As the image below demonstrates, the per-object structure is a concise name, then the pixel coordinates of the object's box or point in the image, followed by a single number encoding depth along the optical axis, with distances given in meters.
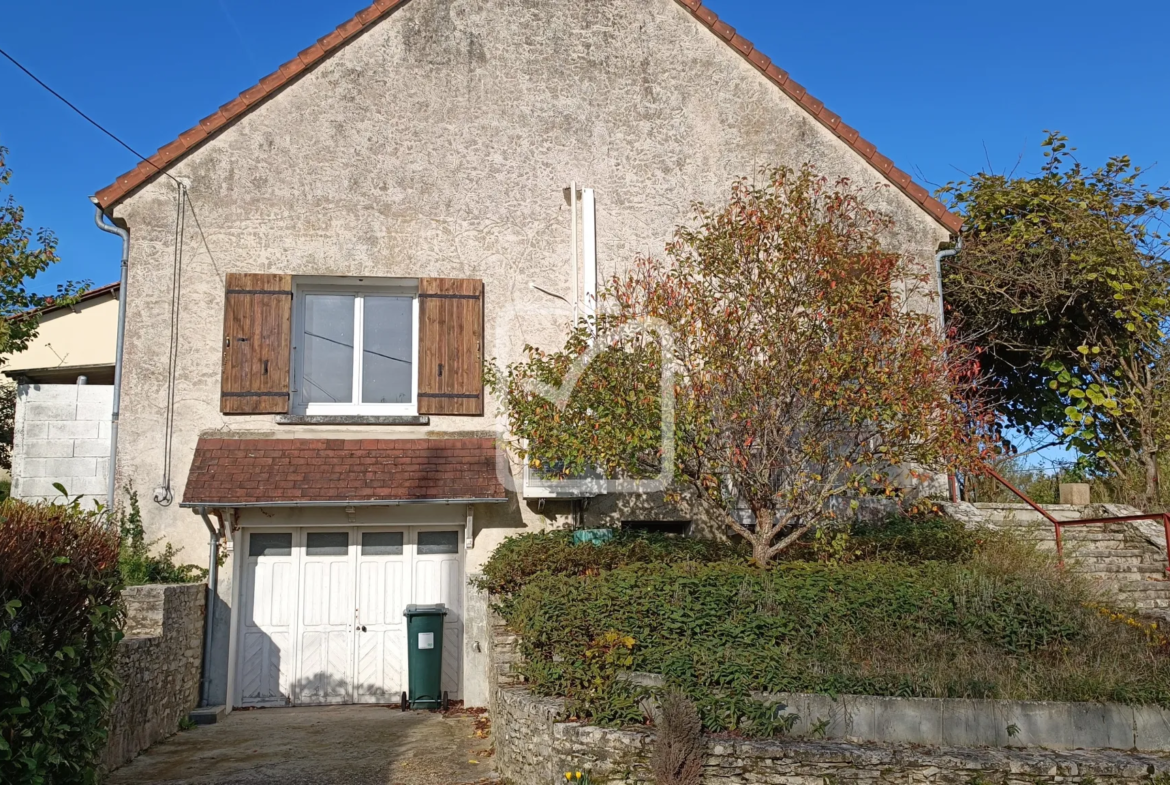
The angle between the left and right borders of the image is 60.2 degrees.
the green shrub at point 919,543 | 9.79
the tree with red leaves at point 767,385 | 8.61
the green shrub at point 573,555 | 9.69
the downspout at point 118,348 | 10.58
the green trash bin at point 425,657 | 10.39
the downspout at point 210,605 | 10.26
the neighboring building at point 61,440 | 10.66
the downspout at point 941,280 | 11.73
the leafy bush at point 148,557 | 10.27
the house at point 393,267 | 10.71
